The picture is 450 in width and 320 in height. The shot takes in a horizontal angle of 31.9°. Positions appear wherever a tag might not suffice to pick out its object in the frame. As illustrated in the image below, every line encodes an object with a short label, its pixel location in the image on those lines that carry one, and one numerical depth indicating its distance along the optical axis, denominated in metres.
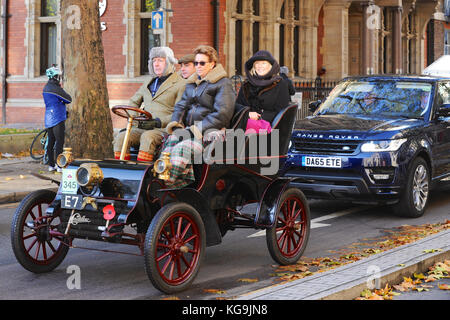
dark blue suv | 9.54
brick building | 20.80
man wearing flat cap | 7.18
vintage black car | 5.96
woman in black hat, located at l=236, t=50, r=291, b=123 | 7.65
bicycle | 15.89
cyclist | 13.86
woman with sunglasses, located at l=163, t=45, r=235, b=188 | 6.64
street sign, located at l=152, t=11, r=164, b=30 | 16.16
